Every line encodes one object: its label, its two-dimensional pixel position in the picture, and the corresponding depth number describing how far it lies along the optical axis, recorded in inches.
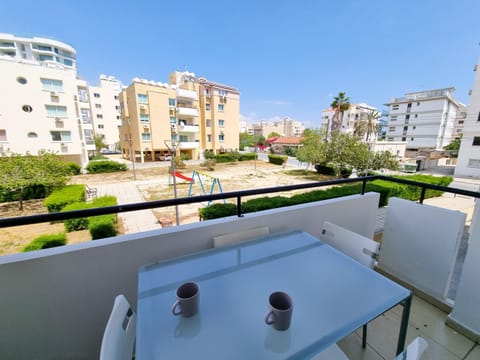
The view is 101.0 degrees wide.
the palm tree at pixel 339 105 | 787.4
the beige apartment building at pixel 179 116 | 737.6
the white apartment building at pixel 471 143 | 537.2
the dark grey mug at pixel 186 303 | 29.7
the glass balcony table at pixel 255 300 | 25.5
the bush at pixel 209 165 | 660.1
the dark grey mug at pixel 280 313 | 27.4
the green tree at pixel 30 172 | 295.6
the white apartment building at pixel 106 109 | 1217.2
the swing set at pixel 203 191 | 356.9
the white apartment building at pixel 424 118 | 1047.7
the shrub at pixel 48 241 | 147.1
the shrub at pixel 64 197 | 256.2
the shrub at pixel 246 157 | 911.0
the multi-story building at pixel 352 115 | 1406.3
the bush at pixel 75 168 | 565.6
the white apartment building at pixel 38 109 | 516.7
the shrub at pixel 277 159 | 820.6
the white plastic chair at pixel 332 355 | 38.0
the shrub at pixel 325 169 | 590.2
